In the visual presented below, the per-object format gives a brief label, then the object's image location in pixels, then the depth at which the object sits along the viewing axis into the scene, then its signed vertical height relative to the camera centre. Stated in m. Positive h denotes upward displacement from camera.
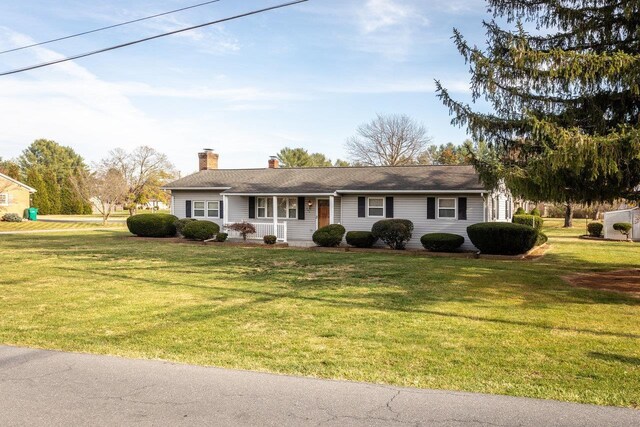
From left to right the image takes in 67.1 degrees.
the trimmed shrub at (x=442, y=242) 20.17 -1.35
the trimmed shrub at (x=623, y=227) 27.34 -1.08
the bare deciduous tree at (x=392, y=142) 53.47 +7.63
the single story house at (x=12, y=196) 46.42 +1.66
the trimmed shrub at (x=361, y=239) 21.92 -1.30
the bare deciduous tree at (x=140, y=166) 54.47 +5.26
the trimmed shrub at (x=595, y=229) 29.55 -1.26
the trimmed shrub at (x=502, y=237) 18.69 -1.10
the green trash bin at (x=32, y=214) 48.25 -0.13
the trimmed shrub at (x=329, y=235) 22.22 -1.14
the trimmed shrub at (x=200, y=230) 24.88 -0.95
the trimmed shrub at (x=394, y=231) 21.30 -0.95
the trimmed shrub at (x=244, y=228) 24.39 -0.85
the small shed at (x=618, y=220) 28.11 -0.69
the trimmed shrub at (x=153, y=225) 27.09 -0.74
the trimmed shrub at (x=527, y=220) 25.41 -0.58
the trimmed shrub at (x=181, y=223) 26.42 -0.62
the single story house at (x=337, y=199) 21.61 +0.57
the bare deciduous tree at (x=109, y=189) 44.22 +2.16
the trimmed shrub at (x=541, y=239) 22.58 -1.46
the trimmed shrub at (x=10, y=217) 44.88 -0.38
